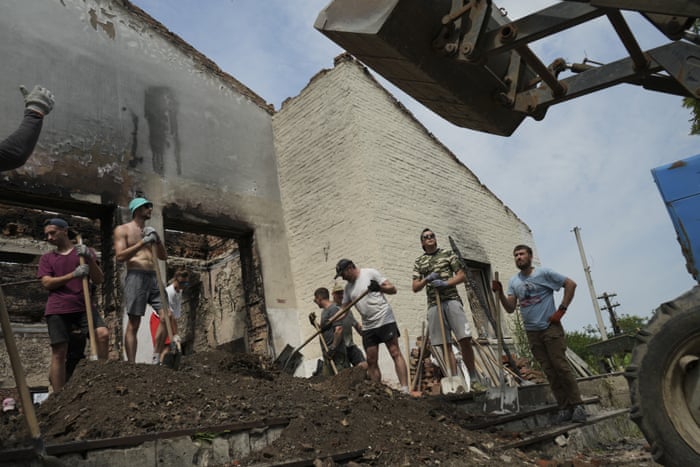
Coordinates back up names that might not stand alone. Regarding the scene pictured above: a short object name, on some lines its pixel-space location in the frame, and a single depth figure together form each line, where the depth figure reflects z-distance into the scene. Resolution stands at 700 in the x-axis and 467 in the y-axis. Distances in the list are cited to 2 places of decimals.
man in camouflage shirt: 5.74
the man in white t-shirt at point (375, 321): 5.92
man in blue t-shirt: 5.17
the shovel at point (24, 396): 2.60
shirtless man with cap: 5.59
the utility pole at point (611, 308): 28.80
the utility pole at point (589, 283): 22.86
